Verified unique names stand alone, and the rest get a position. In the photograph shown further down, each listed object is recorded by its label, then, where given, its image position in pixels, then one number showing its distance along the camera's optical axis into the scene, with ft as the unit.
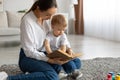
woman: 6.38
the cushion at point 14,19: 16.85
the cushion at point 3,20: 16.38
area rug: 7.73
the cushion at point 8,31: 14.62
